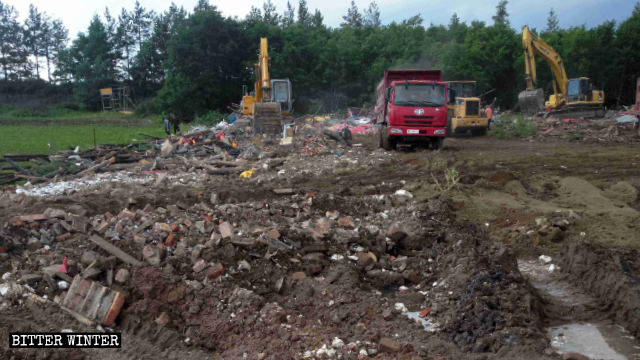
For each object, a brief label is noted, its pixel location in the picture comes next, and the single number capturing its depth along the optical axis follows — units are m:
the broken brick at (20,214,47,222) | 6.07
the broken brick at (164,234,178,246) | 5.63
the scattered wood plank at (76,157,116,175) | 13.21
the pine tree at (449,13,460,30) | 67.59
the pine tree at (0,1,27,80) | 61.07
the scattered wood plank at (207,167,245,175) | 12.59
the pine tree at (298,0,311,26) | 74.03
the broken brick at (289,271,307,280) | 5.18
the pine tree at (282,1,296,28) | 77.06
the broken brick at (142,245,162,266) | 5.12
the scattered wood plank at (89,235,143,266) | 5.00
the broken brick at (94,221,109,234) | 5.91
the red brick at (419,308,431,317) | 4.60
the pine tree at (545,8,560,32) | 73.01
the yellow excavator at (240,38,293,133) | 19.12
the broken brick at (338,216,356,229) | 6.97
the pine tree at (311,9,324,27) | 71.53
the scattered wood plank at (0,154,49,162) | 15.10
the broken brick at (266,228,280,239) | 5.87
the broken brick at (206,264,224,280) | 4.97
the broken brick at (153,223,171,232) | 5.93
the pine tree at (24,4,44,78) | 64.81
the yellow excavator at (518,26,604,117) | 24.97
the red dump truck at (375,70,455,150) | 14.31
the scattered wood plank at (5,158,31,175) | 13.40
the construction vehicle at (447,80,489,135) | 22.00
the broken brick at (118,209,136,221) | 6.40
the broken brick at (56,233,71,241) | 5.77
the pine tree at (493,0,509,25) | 70.94
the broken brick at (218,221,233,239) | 5.77
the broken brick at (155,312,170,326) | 4.29
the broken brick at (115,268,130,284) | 4.71
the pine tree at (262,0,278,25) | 60.54
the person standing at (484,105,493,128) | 22.58
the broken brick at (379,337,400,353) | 3.71
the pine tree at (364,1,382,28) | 77.22
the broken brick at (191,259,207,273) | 5.05
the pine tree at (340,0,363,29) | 78.06
